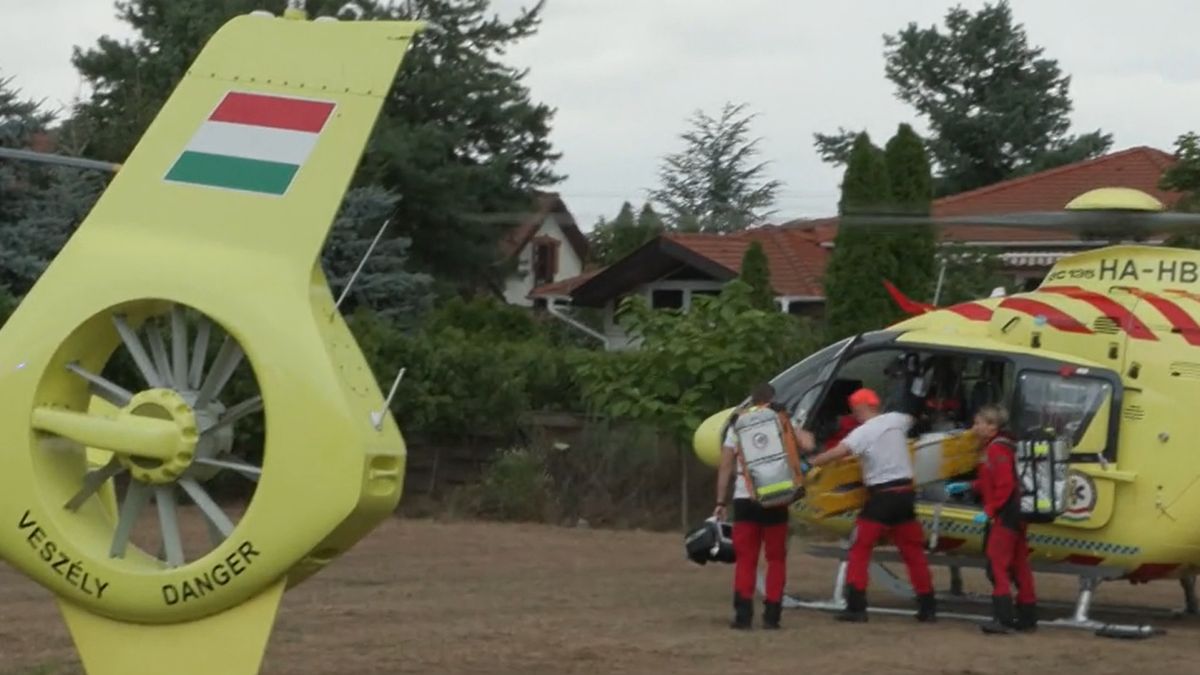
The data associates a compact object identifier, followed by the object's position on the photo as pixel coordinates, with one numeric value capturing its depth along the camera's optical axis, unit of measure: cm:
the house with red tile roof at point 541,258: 5555
